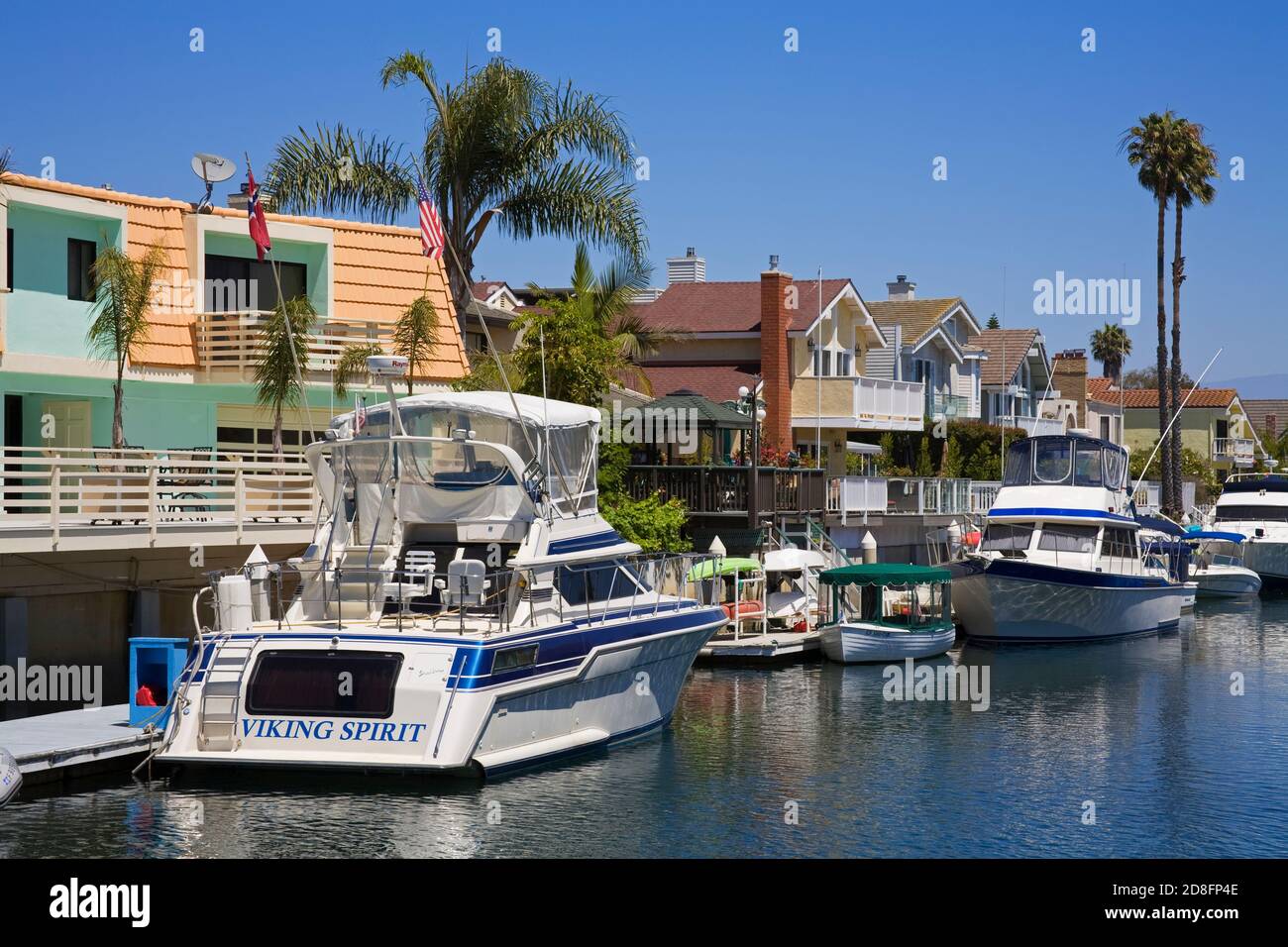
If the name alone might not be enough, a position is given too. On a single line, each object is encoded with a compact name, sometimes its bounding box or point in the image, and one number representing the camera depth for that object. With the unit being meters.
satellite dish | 34.97
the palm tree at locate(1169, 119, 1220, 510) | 67.50
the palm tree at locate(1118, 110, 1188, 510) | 67.50
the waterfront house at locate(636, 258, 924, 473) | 54.25
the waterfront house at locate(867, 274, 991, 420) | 63.69
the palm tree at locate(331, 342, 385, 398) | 33.34
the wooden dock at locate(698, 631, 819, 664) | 34.06
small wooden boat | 34.50
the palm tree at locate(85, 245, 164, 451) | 29.53
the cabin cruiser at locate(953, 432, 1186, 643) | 39.66
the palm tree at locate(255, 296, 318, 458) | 31.22
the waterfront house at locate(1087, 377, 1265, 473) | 99.06
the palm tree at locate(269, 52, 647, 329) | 41.25
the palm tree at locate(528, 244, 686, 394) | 42.72
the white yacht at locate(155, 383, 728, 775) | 20.41
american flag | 25.39
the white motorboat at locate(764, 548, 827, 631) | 36.53
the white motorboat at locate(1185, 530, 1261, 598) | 55.81
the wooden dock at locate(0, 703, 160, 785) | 19.92
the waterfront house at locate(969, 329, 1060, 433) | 75.93
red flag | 27.23
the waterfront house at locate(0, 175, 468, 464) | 31.78
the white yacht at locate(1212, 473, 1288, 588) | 58.44
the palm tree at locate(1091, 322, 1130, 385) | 108.19
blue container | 22.16
